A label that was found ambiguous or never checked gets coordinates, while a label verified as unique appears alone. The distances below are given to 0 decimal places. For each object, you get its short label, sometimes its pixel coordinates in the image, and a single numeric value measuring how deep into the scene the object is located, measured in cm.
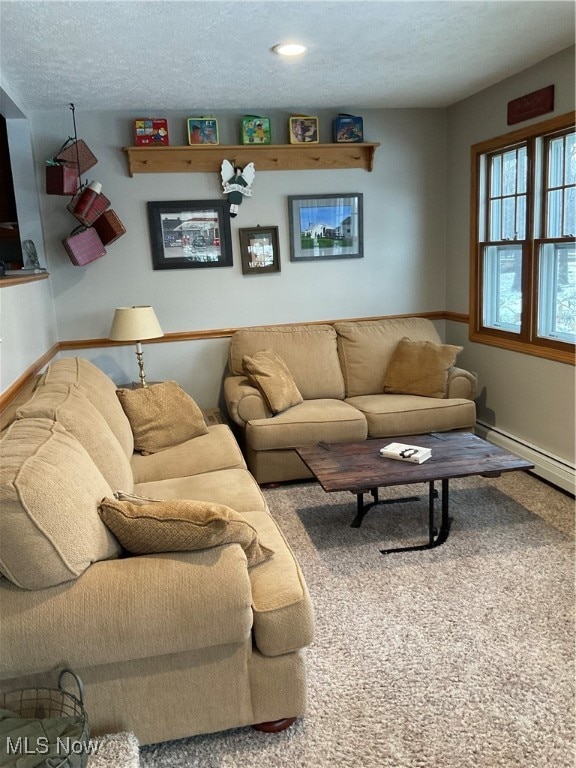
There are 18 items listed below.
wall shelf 418
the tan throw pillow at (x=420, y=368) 409
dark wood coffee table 281
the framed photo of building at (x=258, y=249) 446
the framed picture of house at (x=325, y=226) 451
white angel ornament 429
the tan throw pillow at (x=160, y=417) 325
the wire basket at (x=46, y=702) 159
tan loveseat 375
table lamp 389
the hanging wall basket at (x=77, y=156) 390
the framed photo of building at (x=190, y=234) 429
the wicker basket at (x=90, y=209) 398
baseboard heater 349
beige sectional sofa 155
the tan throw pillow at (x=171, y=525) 169
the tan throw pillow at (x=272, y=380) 383
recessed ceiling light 294
